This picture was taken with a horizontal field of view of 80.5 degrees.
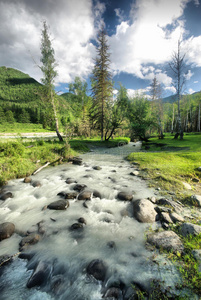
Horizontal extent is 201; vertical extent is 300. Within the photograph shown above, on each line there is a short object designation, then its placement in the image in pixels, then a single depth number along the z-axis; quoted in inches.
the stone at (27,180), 272.3
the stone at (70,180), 262.2
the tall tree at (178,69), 861.8
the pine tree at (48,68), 723.4
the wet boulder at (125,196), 190.5
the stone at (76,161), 412.8
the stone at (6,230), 131.6
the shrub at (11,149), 338.7
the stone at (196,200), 158.1
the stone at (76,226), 142.6
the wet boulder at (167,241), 100.4
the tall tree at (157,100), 1015.3
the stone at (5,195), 207.0
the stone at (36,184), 253.2
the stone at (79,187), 229.1
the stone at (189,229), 108.9
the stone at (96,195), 207.0
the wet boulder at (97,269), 94.0
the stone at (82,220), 149.9
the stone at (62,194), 212.0
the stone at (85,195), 199.2
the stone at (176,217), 131.6
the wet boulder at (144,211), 144.0
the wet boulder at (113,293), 79.9
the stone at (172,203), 152.7
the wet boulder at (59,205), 178.3
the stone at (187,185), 205.7
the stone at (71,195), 202.7
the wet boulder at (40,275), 91.7
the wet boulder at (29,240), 121.5
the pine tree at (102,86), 905.5
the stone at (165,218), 132.6
